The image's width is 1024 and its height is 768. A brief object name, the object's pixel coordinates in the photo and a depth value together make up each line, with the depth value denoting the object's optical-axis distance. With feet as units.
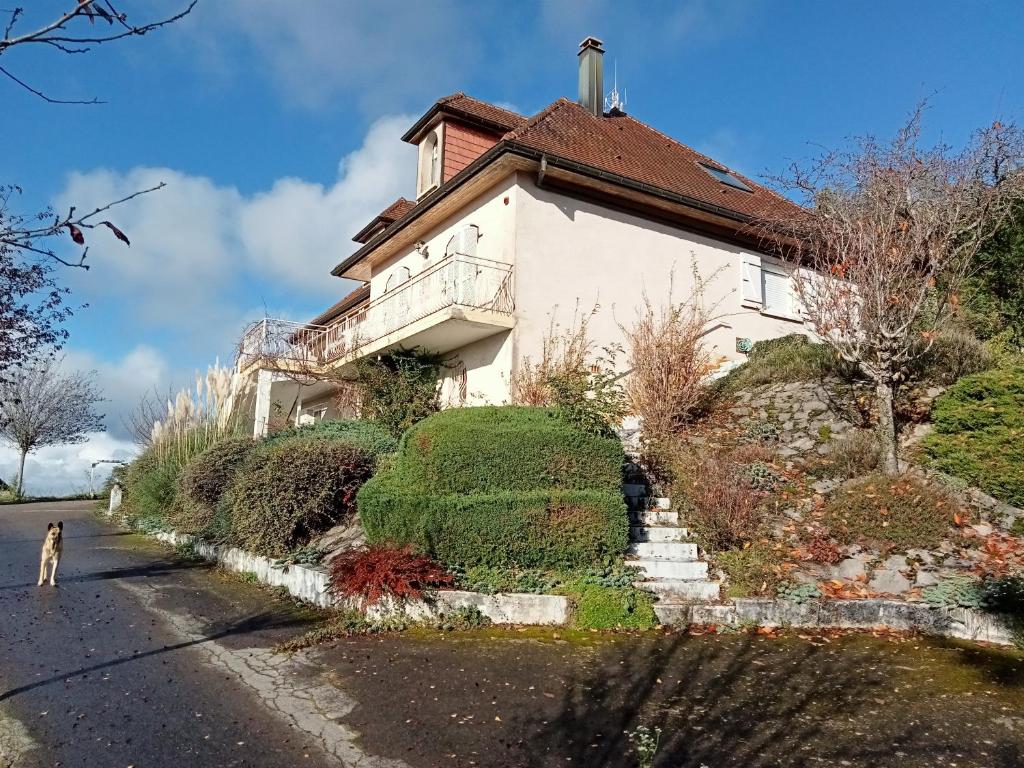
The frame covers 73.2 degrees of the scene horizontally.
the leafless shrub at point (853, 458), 29.01
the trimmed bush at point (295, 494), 30.53
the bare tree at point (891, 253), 29.17
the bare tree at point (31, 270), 7.36
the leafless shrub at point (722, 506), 25.77
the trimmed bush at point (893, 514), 23.80
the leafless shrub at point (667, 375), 36.47
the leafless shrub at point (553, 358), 40.06
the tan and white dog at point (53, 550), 29.53
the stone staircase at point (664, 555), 23.30
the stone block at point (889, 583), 22.52
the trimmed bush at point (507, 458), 25.02
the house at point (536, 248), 43.52
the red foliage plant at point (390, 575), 22.47
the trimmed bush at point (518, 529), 23.65
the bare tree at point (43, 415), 88.89
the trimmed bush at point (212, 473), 39.60
